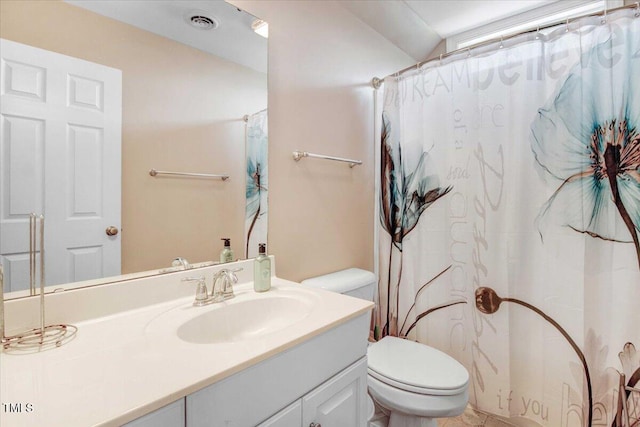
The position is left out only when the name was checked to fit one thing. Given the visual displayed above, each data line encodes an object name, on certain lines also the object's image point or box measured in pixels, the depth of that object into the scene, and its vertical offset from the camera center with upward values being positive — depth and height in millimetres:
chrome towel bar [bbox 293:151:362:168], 1467 +306
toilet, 1156 -669
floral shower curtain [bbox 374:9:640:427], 1230 -16
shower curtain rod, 1217 +854
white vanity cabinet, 633 -438
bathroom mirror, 854 +388
